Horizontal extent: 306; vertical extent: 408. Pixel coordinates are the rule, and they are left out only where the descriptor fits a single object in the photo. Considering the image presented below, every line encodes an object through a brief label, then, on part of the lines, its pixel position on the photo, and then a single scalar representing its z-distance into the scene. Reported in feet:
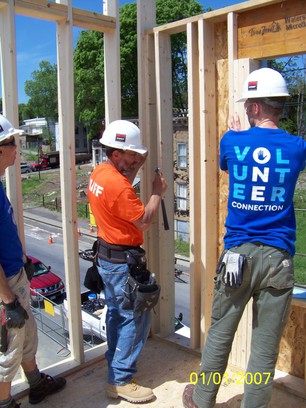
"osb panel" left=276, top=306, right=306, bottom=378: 10.22
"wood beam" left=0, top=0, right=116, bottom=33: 9.48
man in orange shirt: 8.90
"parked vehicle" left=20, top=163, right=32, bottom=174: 147.23
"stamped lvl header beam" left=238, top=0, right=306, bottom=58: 8.99
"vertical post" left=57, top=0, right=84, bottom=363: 10.23
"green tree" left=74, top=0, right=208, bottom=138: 94.02
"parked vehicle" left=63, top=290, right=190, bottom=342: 34.81
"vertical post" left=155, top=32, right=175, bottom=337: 11.73
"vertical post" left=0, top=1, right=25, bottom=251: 9.30
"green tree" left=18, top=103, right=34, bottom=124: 248.11
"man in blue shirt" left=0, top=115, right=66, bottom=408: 8.11
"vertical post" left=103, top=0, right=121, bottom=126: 11.21
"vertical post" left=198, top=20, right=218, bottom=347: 10.51
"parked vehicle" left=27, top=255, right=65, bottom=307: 47.57
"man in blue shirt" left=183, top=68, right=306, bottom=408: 7.38
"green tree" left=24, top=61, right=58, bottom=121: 216.33
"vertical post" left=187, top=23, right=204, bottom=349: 10.88
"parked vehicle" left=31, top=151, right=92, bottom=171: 159.74
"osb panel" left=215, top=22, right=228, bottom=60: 10.41
